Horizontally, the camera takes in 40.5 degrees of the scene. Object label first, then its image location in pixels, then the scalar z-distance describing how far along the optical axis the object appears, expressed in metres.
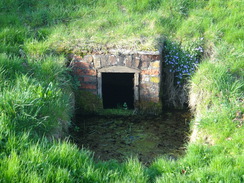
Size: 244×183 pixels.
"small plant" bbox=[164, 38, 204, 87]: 6.83
